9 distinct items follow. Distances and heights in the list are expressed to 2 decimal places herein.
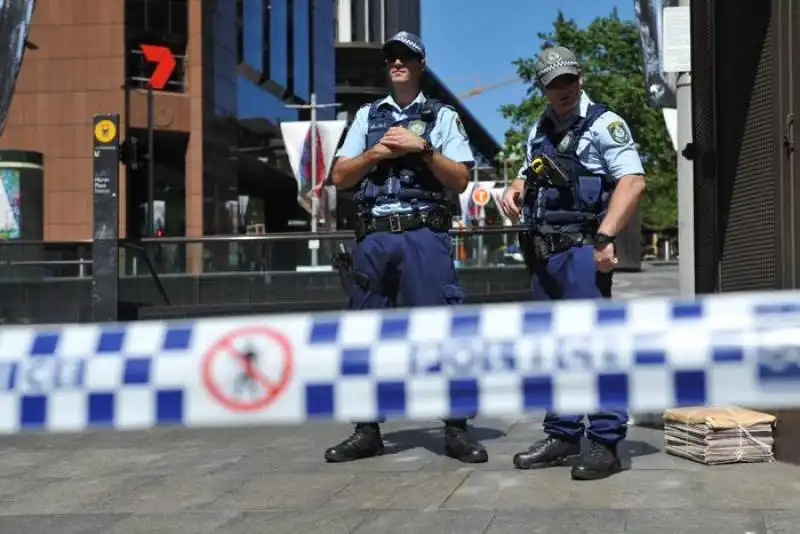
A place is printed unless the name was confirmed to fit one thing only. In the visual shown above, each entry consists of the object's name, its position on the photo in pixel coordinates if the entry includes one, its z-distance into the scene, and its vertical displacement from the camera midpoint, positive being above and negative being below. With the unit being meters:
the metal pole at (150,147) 26.30 +3.93
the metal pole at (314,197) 26.64 +2.17
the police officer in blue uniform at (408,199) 5.00 +0.40
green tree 32.84 +6.60
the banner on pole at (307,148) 26.59 +3.58
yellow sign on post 14.79 +2.24
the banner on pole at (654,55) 8.58 +2.05
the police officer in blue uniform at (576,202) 4.57 +0.34
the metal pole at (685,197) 6.77 +0.54
